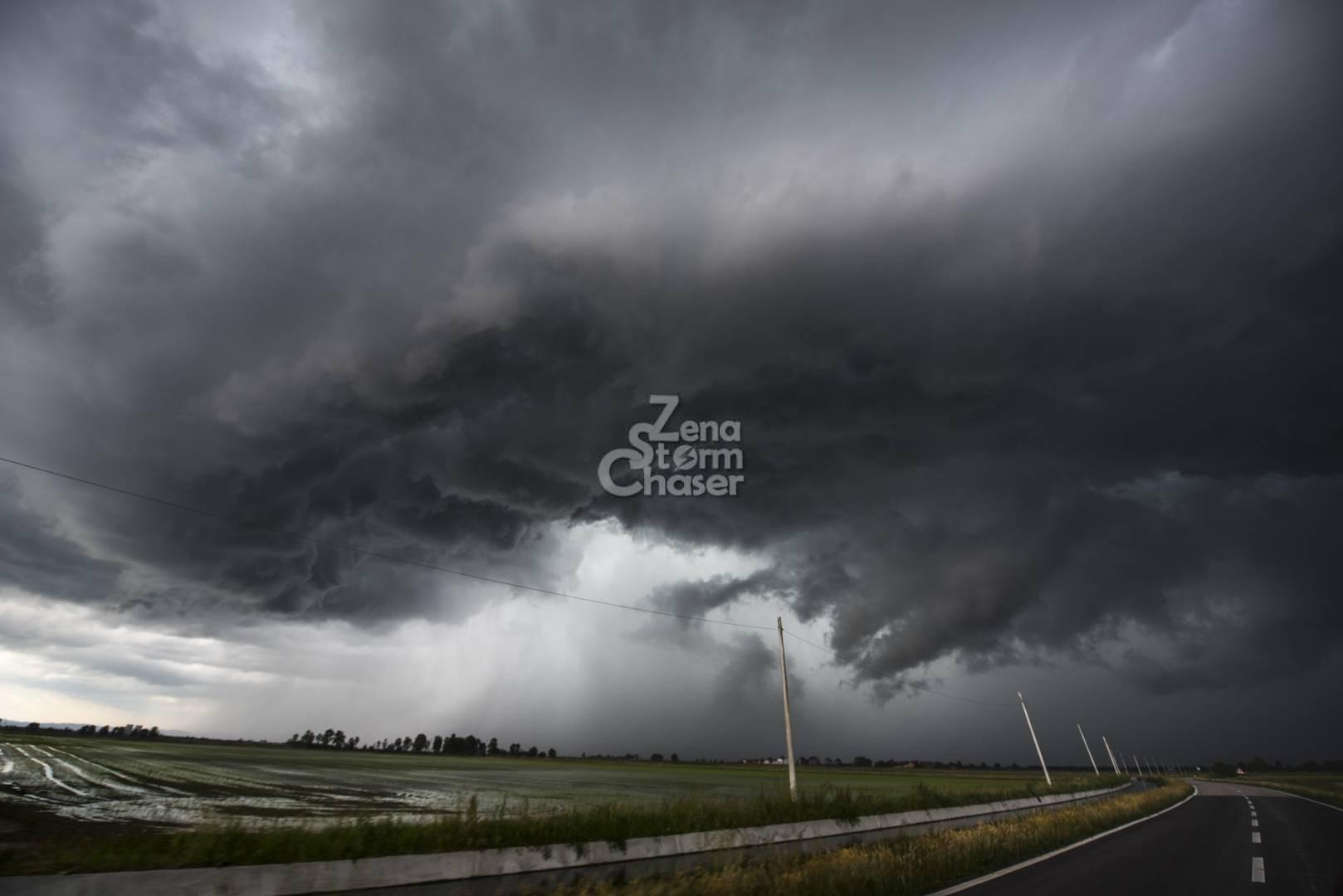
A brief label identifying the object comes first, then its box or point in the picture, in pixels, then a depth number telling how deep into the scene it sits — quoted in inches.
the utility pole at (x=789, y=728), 1135.8
